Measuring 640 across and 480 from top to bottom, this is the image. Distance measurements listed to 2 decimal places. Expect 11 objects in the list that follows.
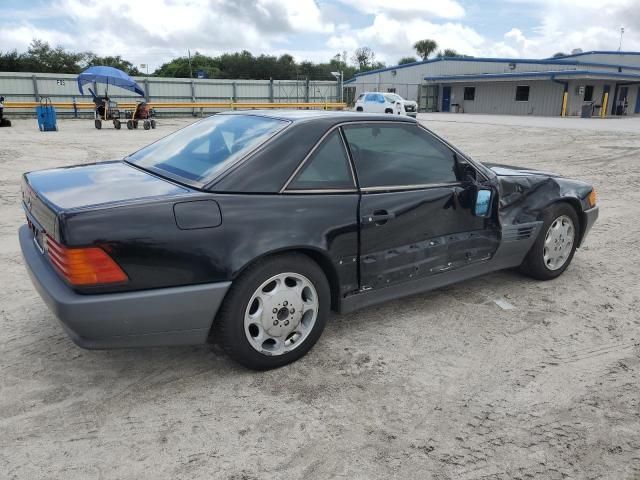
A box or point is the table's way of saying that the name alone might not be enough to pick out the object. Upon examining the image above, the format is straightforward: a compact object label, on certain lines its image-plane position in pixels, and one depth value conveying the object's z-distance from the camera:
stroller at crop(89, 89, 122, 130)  21.39
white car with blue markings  29.66
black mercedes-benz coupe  2.51
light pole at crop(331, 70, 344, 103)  40.60
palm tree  95.38
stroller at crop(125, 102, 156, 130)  21.28
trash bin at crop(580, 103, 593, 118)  33.50
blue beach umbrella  19.94
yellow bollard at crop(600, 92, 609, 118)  36.39
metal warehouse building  36.28
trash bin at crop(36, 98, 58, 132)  19.91
